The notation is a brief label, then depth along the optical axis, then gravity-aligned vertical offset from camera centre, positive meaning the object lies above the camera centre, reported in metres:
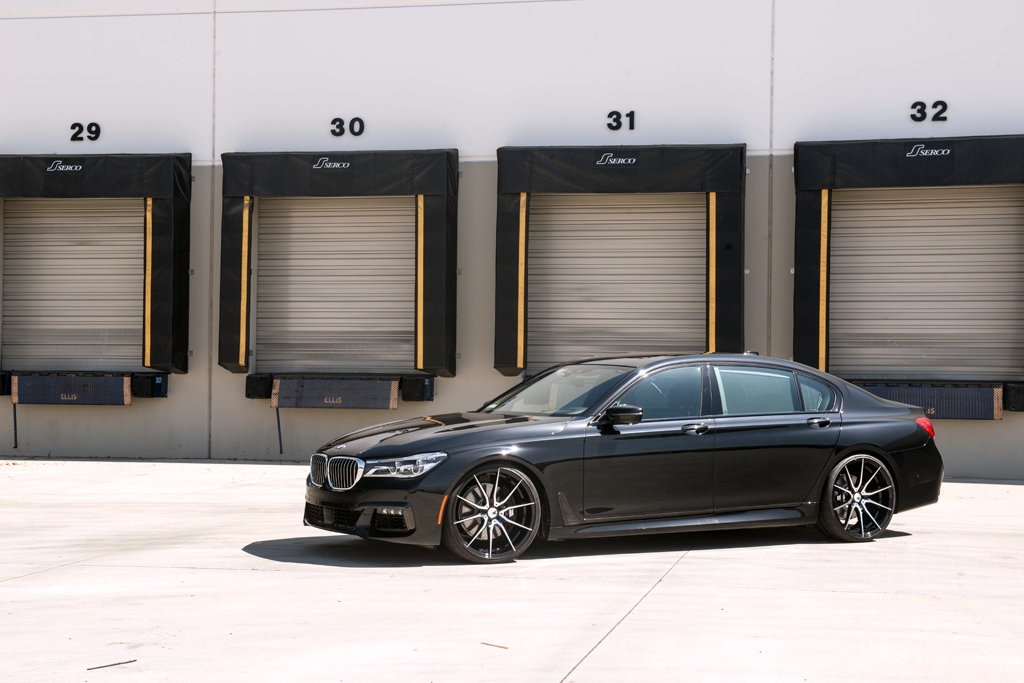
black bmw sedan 7.52 -0.98
